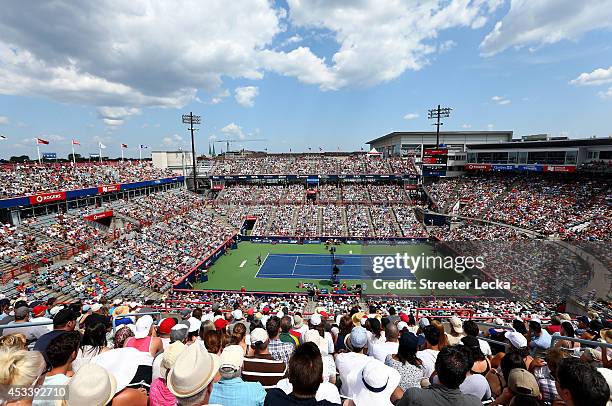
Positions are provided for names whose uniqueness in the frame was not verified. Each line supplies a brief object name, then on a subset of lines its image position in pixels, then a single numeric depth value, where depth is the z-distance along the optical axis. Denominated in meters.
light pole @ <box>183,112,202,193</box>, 51.45
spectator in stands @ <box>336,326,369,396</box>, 3.90
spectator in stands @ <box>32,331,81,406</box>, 3.25
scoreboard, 43.66
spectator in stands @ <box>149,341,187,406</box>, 3.03
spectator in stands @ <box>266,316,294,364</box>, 4.68
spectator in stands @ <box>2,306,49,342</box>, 6.63
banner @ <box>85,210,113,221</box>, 29.60
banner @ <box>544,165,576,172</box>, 33.91
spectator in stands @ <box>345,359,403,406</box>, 3.13
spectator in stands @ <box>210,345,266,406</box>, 2.85
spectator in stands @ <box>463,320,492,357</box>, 5.95
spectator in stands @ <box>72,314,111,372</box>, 4.31
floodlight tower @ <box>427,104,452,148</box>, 44.75
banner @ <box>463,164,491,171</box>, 46.24
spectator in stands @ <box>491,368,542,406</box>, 3.15
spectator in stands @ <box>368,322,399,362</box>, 4.83
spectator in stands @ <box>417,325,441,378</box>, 4.21
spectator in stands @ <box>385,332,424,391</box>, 3.87
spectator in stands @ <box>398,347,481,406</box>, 2.63
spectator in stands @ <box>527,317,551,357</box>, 5.85
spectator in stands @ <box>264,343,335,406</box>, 2.46
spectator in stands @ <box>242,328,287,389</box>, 3.59
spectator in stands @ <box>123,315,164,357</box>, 4.82
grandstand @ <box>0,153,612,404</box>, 7.59
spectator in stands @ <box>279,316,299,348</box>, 5.35
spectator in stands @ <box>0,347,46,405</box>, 2.72
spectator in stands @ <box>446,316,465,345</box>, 6.16
